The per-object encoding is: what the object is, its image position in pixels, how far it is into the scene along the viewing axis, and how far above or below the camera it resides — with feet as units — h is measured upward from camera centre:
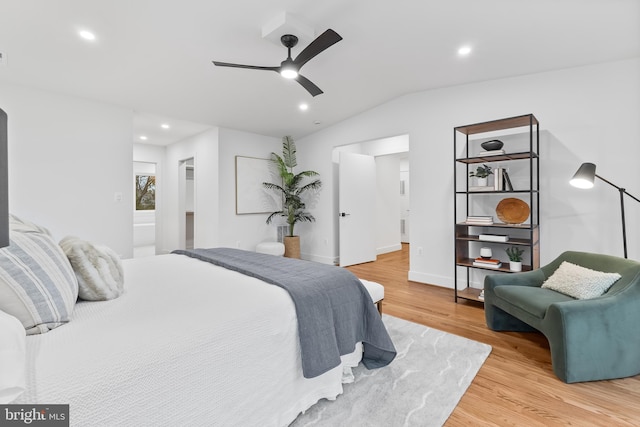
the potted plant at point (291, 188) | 17.81 +1.30
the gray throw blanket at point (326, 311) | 4.95 -1.93
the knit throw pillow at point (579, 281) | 6.84 -1.84
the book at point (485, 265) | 10.35 -2.07
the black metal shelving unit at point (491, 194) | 10.04 +0.50
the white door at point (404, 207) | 27.04 +0.08
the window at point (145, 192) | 24.14 +1.49
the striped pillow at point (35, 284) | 3.37 -0.91
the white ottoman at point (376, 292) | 7.13 -2.08
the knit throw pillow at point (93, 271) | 4.67 -1.00
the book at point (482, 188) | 10.57 +0.72
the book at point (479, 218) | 10.64 -0.39
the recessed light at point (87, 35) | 8.03 +4.88
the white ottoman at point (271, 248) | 16.75 -2.24
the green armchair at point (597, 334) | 6.00 -2.65
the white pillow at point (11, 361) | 2.32 -1.27
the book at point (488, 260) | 10.51 -1.94
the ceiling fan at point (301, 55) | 6.86 +3.95
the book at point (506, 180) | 10.32 +0.96
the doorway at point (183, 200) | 20.12 +0.67
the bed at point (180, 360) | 2.89 -1.71
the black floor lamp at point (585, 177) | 7.90 +0.81
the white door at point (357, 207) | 17.13 +0.07
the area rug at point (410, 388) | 5.02 -3.60
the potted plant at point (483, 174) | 10.63 +1.21
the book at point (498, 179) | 10.34 +1.00
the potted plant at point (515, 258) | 10.08 -1.79
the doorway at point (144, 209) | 22.59 +0.07
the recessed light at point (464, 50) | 9.23 +5.05
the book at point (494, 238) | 10.21 -1.08
